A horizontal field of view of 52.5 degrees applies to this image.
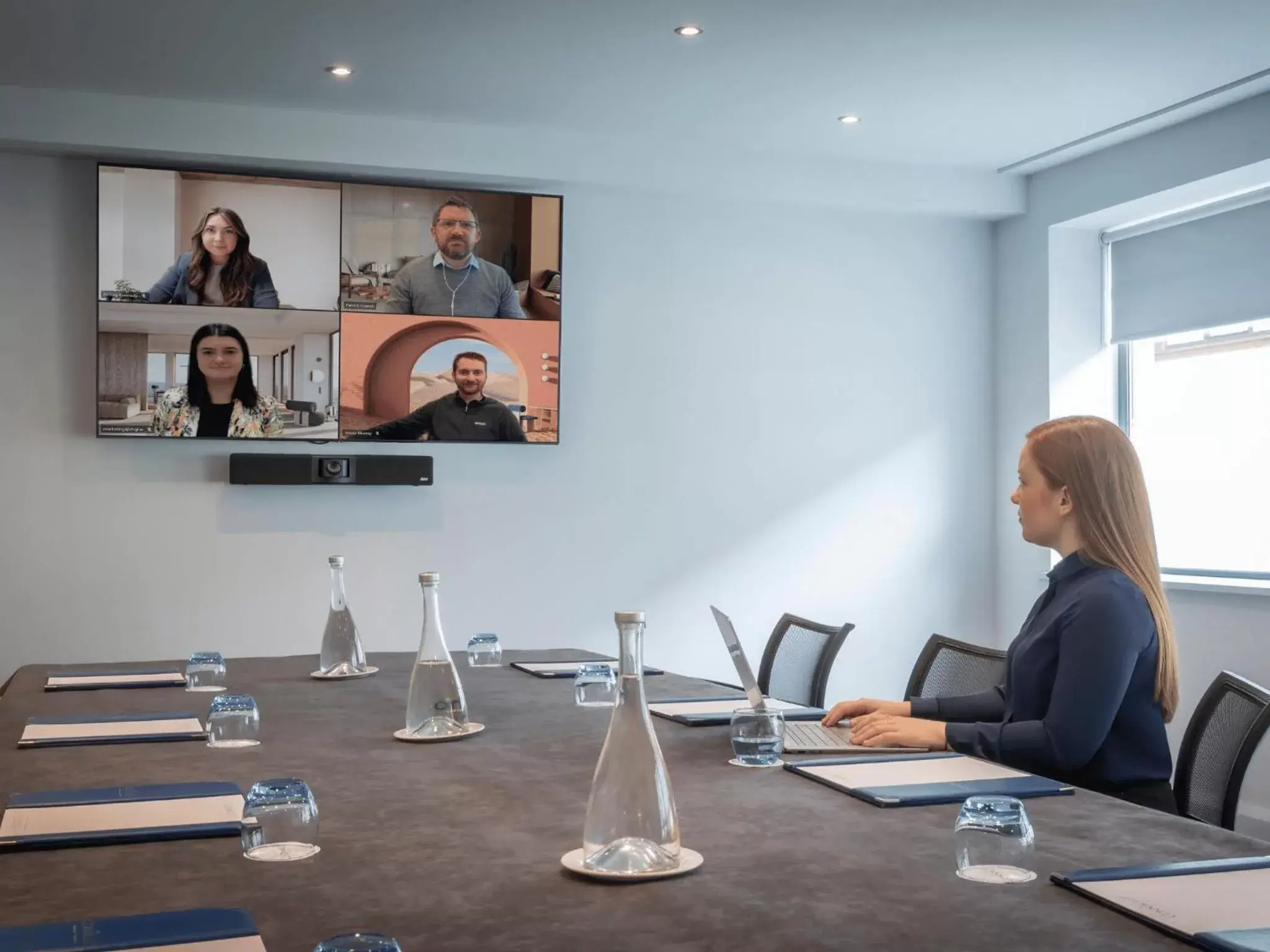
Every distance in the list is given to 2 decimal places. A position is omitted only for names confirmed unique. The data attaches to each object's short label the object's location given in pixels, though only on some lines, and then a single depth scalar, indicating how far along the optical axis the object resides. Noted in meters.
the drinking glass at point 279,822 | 1.52
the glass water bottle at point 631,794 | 1.36
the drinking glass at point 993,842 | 1.44
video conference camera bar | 5.25
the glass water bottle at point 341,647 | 3.09
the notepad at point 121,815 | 1.58
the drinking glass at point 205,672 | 2.96
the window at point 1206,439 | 5.30
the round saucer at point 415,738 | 2.24
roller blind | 5.19
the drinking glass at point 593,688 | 2.72
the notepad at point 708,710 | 2.48
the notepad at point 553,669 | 3.21
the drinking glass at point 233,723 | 2.22
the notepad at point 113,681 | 2.99
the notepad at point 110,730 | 2.25
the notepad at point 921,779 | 1.80
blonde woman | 2.22
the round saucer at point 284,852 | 1.50
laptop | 2.19
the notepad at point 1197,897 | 1.22
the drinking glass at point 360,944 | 1.09
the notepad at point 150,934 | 1.17
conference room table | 1.25
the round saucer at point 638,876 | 1.39
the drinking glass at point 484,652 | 3.46
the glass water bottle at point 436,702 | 2.26
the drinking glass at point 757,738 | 2.04
